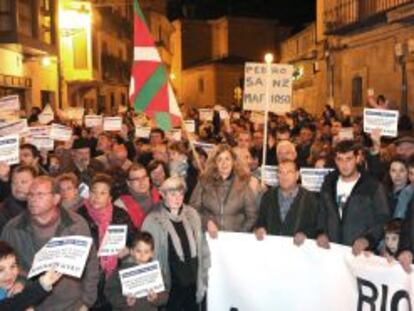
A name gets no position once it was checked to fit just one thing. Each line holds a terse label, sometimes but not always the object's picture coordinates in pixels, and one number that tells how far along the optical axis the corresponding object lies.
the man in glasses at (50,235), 5.04
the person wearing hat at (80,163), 8.95
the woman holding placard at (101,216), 6.03
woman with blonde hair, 6.66
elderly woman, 6.09
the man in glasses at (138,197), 6.52
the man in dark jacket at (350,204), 6.12
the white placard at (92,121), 13.17
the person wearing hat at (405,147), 7.62
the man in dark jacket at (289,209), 6.30
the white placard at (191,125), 12.60
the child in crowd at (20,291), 4.26
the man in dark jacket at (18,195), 6.15
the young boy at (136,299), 5.61
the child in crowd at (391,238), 5.82
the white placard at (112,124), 13.08
